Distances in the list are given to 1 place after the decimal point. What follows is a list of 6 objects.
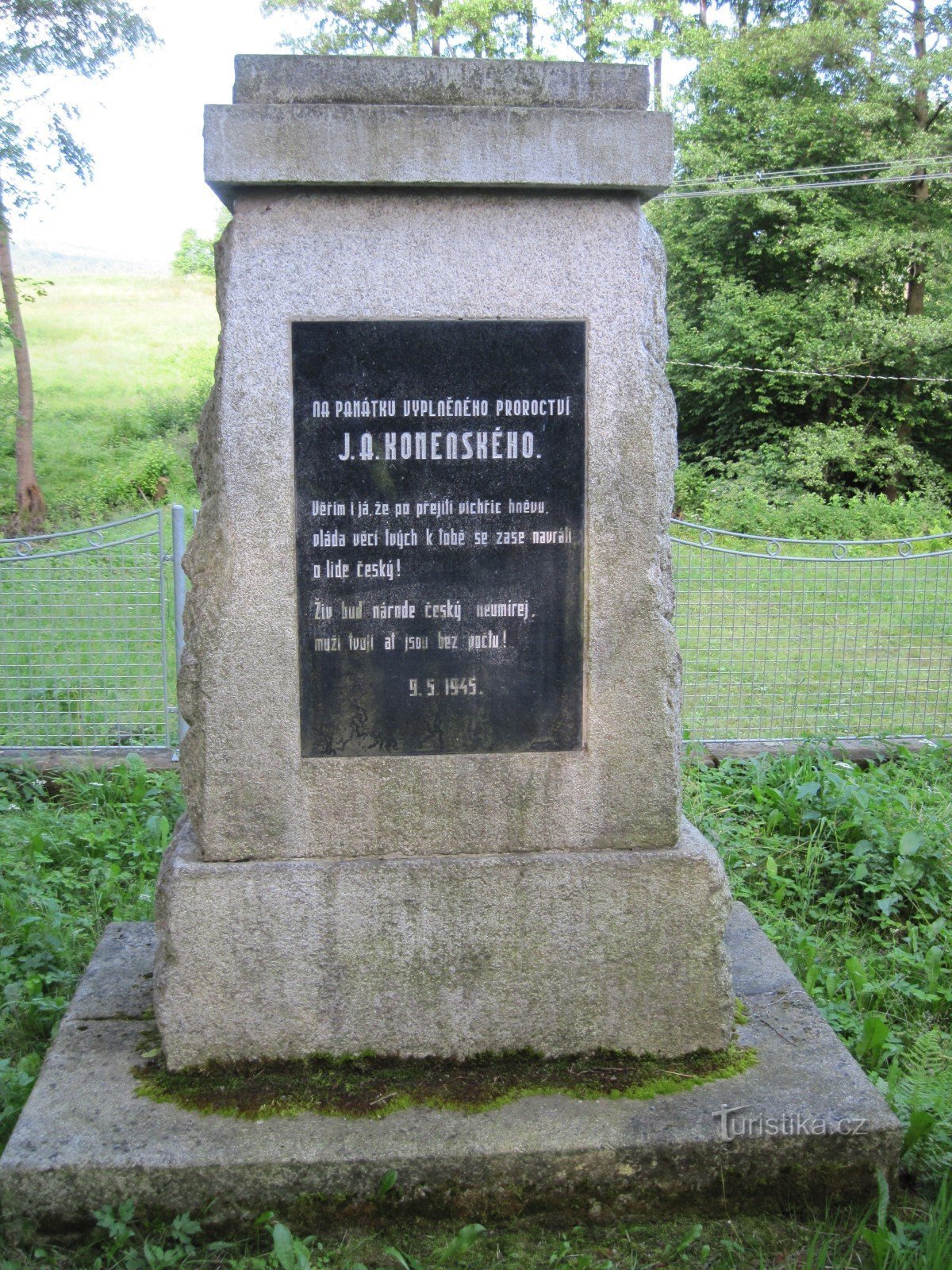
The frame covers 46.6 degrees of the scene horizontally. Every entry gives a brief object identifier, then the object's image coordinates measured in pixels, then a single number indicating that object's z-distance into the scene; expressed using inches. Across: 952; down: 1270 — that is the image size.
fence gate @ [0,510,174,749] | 226.2
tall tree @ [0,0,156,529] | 585.3
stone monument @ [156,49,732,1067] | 96.6
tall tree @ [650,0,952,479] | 693.9
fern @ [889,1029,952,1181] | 97.9
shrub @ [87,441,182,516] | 717.9
